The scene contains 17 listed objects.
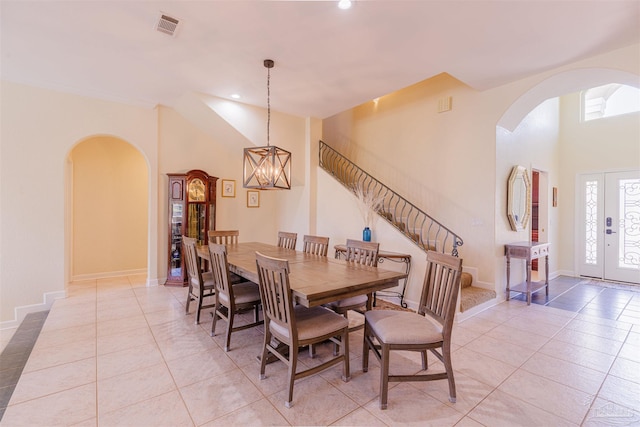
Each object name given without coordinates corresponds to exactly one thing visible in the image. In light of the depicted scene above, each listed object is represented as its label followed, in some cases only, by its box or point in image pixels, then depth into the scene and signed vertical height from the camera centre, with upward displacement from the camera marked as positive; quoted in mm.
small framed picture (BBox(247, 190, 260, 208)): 6098 +257
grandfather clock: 5027 -56
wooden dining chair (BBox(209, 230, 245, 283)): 4454 -395
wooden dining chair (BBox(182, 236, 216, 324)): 3377 -820
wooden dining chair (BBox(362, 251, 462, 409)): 2041 -858
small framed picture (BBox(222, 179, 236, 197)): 5750 +466
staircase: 4117 -120
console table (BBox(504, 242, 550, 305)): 4246 -635
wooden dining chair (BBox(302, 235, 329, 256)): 3742 -450
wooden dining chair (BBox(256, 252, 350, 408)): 2055 -866
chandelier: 3197 +490
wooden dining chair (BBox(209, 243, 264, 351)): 2820 -857
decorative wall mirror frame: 4484 +217
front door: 5340 -266
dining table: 2146 -569
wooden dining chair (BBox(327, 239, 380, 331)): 2854 -546
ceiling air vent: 2691 +1794
